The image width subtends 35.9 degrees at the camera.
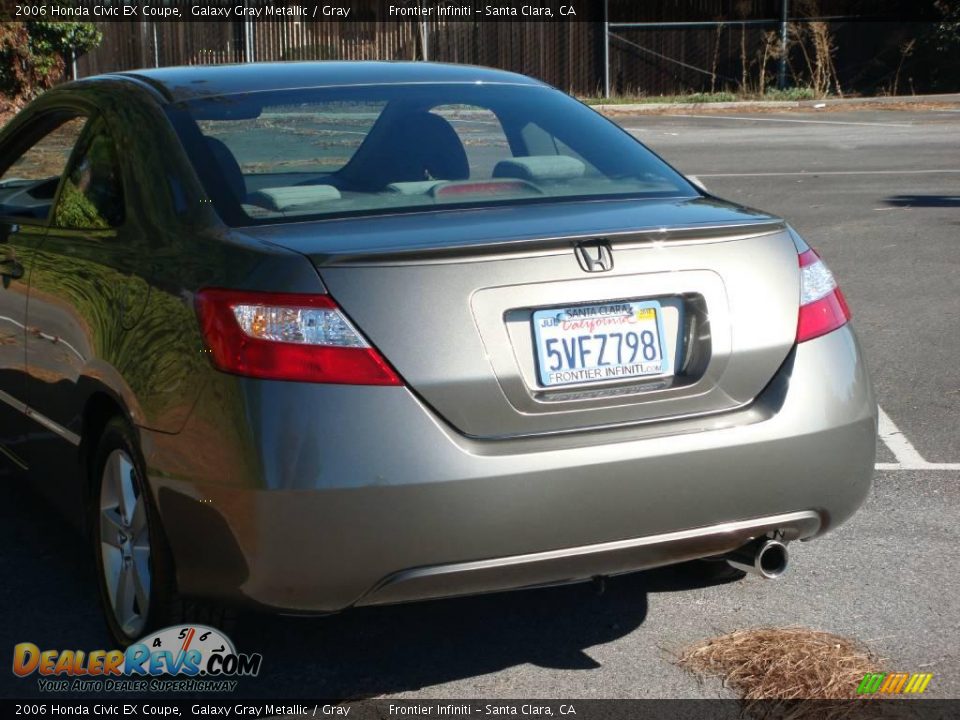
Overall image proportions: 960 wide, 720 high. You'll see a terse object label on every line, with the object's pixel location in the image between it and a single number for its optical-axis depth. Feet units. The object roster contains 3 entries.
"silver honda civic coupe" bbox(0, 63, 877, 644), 10.89
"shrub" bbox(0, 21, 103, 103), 70.85
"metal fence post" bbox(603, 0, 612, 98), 97.81
